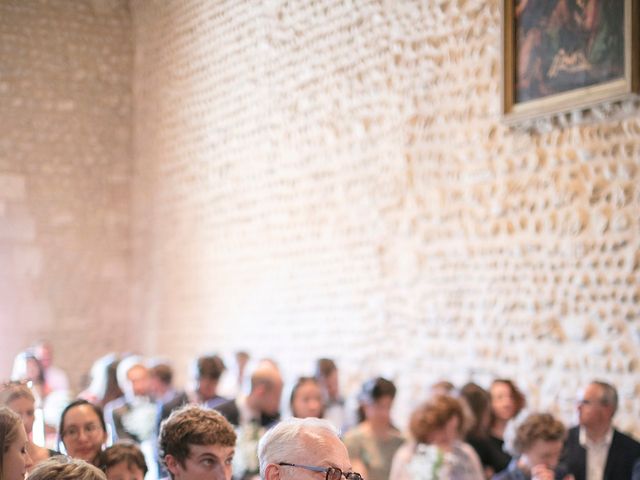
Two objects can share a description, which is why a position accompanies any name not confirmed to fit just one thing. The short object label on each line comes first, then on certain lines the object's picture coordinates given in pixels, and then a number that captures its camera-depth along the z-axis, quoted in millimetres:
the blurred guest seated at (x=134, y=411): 6285
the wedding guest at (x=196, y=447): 3434
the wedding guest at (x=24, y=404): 3812
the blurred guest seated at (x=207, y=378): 6539
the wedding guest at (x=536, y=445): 4797
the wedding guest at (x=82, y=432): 4277
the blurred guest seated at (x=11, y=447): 3096
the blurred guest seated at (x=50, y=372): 10731
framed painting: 7363
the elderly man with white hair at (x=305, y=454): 2627
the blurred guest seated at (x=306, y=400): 6129
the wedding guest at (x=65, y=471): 2674
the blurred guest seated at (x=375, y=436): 5727
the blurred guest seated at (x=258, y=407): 5805
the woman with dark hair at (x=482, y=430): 6051
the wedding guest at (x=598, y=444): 5496
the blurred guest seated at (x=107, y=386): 7535
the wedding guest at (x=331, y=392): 7789
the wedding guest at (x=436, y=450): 5043
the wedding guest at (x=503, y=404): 6858
